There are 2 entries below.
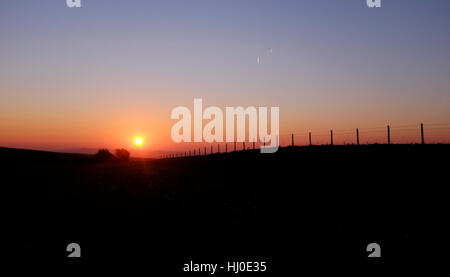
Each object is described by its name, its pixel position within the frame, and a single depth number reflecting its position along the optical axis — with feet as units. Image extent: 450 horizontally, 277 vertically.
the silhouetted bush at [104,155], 304.91
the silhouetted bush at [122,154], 326.03
